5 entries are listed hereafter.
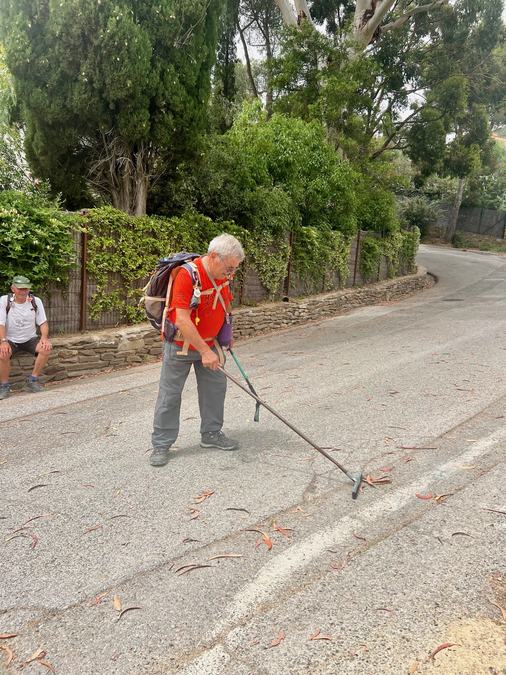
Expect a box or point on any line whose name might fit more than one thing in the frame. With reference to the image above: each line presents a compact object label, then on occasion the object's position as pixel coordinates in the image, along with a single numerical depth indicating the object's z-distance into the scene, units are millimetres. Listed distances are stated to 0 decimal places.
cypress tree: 8320
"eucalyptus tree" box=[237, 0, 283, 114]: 22406
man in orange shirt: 4379
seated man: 7094
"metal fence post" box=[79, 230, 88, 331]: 8523
